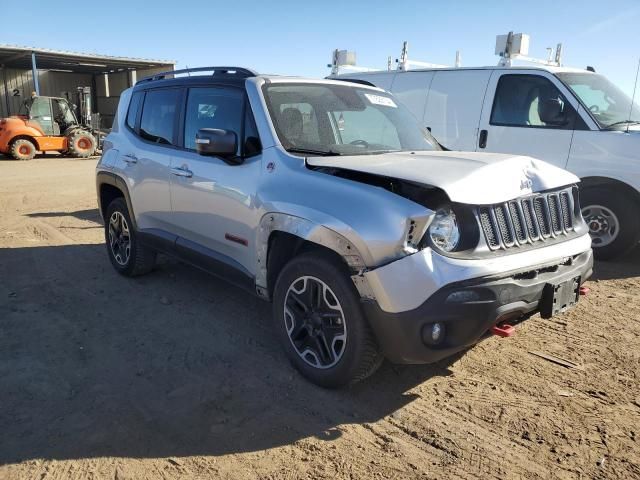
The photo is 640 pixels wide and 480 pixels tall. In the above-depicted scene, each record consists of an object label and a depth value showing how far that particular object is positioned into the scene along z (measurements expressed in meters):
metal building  28.17
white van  5.90
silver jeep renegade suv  2.74
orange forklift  18.83
